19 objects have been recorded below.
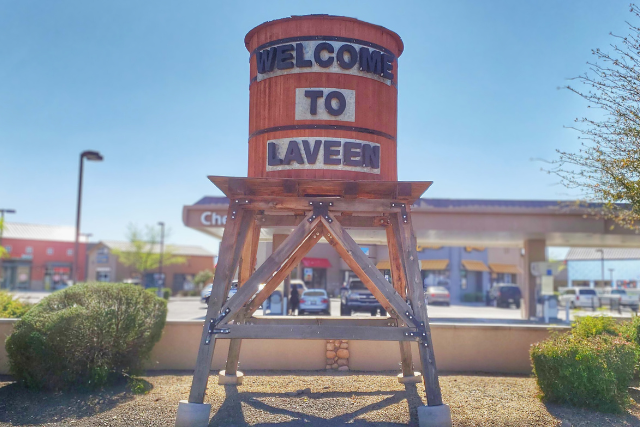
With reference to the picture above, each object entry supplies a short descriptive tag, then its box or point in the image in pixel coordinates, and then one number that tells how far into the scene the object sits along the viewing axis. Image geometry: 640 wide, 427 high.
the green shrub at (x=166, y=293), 39.71
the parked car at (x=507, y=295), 37.25
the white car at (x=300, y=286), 28.89
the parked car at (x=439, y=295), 36.41
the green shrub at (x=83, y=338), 8.31
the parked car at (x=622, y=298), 35.44
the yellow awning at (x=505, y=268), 47.56
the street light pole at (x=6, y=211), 37.50
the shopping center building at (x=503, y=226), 22.47
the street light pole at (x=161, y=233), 49.67
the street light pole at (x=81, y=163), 19.89
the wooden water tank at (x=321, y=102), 7.16
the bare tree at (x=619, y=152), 8.34
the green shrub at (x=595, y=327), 9.27
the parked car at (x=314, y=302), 23.36
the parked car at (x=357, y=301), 21.94
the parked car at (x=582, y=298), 38.12
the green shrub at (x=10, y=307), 11.06
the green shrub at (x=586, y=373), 7.45
